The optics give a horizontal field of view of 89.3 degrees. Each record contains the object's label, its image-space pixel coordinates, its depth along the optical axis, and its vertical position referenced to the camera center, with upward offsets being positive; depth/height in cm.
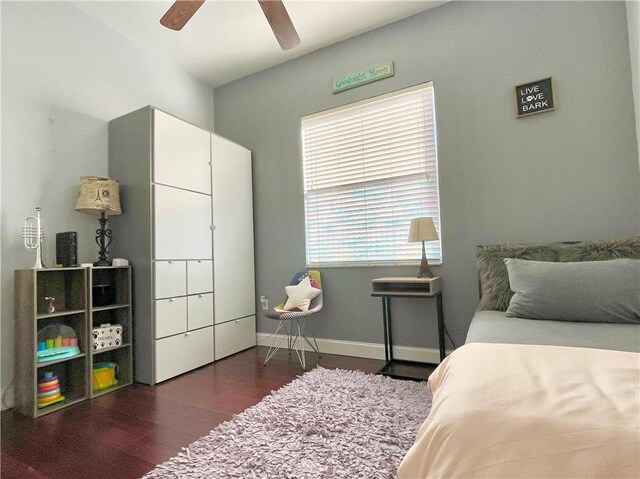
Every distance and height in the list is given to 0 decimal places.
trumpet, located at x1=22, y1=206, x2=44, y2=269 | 222 +21
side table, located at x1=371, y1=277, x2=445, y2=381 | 248 -36
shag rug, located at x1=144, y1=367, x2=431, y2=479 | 142 -95
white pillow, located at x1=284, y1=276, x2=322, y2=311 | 304 -40
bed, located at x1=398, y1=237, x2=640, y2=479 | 58 -37
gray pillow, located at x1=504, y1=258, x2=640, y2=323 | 169 -28
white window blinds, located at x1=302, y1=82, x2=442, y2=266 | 292 +69
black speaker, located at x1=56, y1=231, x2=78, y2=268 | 236 +10
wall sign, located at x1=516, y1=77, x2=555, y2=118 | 246 +113
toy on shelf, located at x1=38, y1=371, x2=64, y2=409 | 213 -85
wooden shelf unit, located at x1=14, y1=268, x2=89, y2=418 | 209 -43
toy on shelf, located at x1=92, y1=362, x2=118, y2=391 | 244 -88
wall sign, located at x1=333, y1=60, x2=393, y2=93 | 306 +170
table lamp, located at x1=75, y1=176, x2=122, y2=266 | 248 +47
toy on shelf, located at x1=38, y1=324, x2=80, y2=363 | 218 -56
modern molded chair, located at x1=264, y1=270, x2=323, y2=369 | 285 -74
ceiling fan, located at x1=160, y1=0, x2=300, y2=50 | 213 +166
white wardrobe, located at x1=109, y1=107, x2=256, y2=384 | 263 +17
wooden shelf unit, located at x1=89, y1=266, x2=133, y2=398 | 261 -46
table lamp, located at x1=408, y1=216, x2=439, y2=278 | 257 +13
